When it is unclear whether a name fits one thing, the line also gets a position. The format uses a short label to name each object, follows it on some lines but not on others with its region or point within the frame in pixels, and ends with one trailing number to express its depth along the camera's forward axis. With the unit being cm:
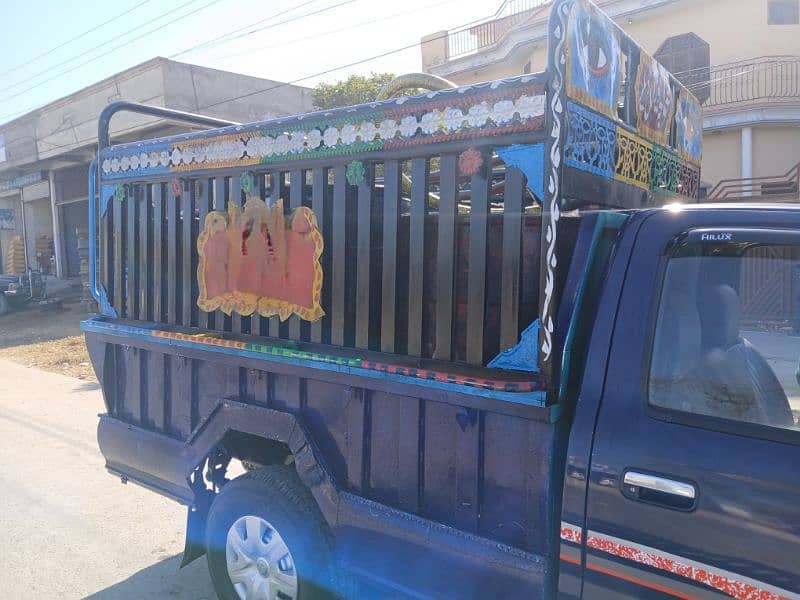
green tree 1700
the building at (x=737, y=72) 1602
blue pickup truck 187
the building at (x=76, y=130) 1664
